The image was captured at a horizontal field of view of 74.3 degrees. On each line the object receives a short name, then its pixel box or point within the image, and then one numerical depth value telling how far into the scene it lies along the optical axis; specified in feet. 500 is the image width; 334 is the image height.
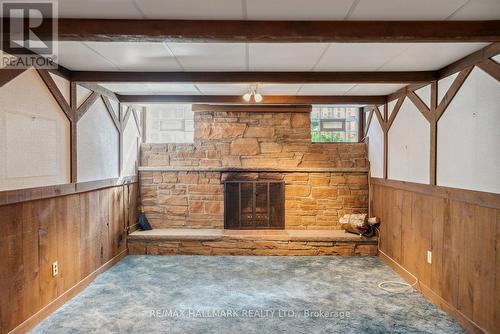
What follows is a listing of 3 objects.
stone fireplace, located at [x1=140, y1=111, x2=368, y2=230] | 17.87
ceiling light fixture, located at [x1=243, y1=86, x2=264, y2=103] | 13.00
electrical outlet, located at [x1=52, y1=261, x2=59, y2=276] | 10.39
